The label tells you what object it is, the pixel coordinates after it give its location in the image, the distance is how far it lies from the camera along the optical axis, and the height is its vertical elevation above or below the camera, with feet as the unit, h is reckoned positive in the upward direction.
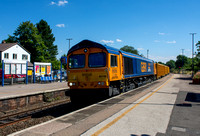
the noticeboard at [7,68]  64.18 +1.27
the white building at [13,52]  129.39 +16.08
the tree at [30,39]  162.02 +31.72
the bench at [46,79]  70.46 -3.01
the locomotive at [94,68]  30.17 +0.70
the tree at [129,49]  395.55 +53.66
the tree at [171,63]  554.26 +26.82
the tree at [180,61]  434.96 +27.26
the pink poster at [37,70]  73.10 +0.79
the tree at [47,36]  213.66 +46.40
